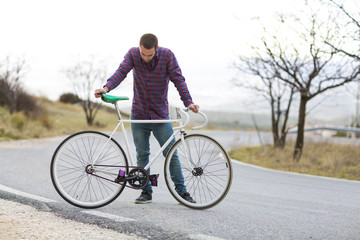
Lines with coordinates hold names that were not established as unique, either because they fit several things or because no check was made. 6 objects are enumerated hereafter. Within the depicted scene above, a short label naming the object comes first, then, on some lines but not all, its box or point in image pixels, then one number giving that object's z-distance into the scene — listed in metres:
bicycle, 4.98
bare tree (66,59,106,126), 27.49
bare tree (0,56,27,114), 26.28
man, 5.07
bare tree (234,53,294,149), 13.50
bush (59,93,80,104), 49.28
